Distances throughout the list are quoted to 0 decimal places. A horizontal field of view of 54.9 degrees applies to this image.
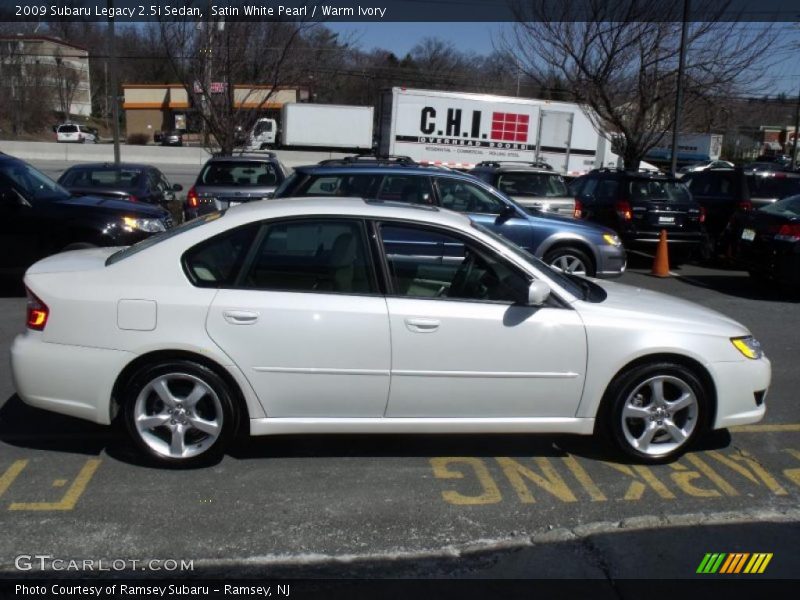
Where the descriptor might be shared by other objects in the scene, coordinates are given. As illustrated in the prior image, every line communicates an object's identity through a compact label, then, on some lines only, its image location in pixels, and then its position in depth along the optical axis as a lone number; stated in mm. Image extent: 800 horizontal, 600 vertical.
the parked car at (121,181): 14305
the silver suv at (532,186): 11906
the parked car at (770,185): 13914
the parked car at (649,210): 12609
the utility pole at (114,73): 16516
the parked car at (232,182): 12102
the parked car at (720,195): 14047
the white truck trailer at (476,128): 24094
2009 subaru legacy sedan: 4281
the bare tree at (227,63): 15672
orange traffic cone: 12180
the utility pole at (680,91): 15453
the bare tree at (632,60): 16828
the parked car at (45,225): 8789
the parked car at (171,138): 51812
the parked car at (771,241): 10078
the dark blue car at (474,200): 8859
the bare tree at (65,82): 60928
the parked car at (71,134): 50906
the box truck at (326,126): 38125
